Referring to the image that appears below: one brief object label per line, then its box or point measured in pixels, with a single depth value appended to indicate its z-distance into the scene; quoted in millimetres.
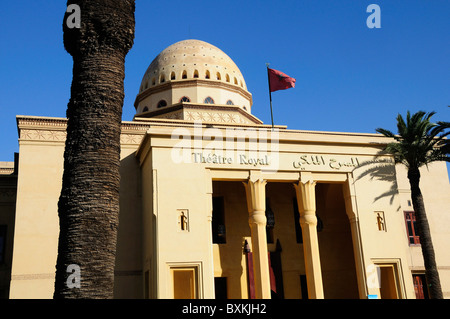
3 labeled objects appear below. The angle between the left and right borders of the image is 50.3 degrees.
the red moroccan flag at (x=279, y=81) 22141
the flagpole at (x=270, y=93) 22094
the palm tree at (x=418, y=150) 18281
